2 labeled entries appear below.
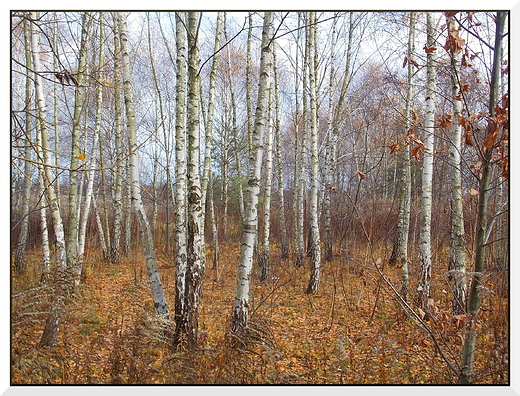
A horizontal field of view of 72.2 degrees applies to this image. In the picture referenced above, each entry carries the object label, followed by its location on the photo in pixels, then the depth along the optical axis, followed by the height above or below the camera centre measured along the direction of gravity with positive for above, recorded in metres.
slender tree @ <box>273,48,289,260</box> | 8.42 +0.08
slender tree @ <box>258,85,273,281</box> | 6.46 -0.14
